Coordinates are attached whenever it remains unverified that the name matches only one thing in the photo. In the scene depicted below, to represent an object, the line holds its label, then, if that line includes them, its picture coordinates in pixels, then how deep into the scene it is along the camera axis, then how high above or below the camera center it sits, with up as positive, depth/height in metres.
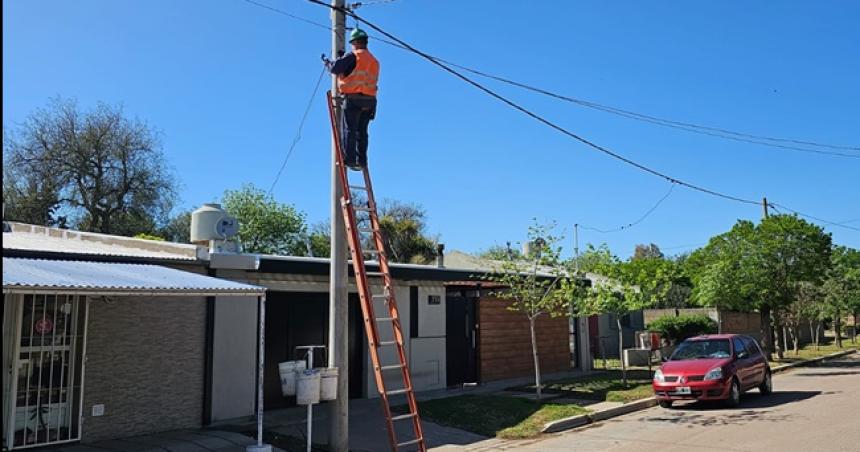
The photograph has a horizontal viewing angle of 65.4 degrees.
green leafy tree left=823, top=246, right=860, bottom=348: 35.75 +1.17
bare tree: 35.00 +7.66
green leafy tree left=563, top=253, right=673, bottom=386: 16.47 +0.48
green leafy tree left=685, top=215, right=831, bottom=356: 24.67 +1.64
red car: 14.02 -1.30
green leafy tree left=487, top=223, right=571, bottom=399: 15.44 +0.80
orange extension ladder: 8.31 +0.52
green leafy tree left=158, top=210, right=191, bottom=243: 39.41 +5.12
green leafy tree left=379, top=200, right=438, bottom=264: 42.06 +4.55
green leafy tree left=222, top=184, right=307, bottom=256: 45.34 +6.17
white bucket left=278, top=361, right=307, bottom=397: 9.00 -0.80
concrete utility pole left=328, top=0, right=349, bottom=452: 9.28 -0.10
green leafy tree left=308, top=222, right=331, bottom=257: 46.66 +4.86
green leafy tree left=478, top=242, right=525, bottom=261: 15.88 +1.40
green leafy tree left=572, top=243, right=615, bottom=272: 16.56 +1.31
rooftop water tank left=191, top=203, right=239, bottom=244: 12.90 +1.73
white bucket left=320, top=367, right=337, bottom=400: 9.06 -0.95
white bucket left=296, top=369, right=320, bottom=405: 8.83 -0.97
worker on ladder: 9.32 +3.06
